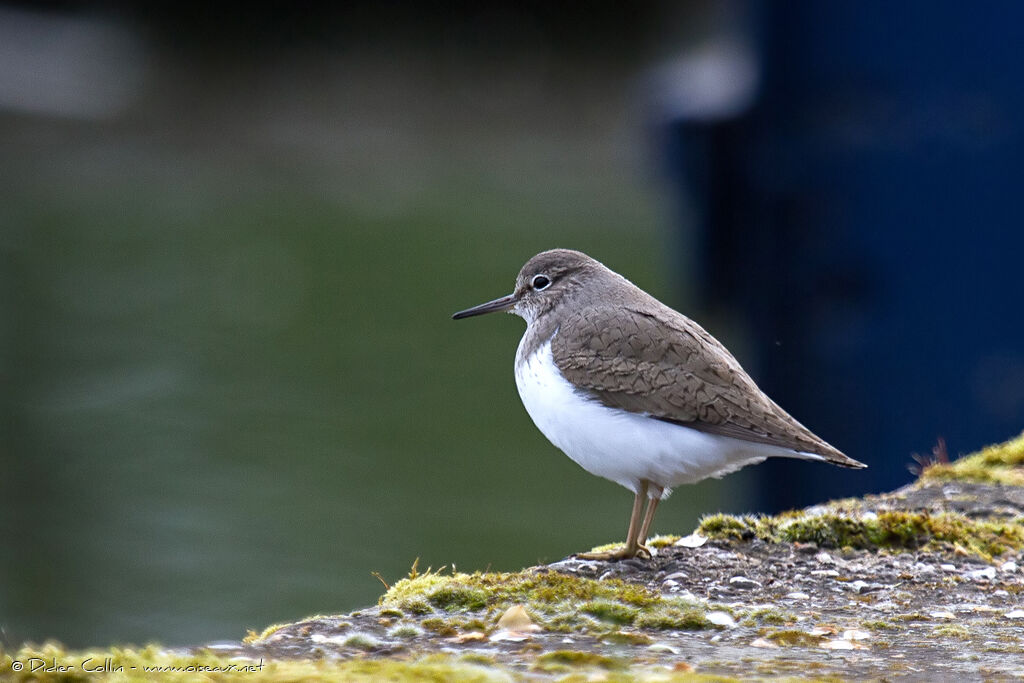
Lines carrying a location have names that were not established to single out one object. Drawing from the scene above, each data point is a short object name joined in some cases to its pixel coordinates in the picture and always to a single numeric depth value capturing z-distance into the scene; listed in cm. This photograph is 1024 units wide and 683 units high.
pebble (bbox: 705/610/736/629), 768
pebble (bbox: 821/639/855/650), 712
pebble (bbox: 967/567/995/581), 882
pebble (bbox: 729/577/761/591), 861
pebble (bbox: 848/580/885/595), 855
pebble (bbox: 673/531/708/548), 965
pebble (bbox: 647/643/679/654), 703
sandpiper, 960
